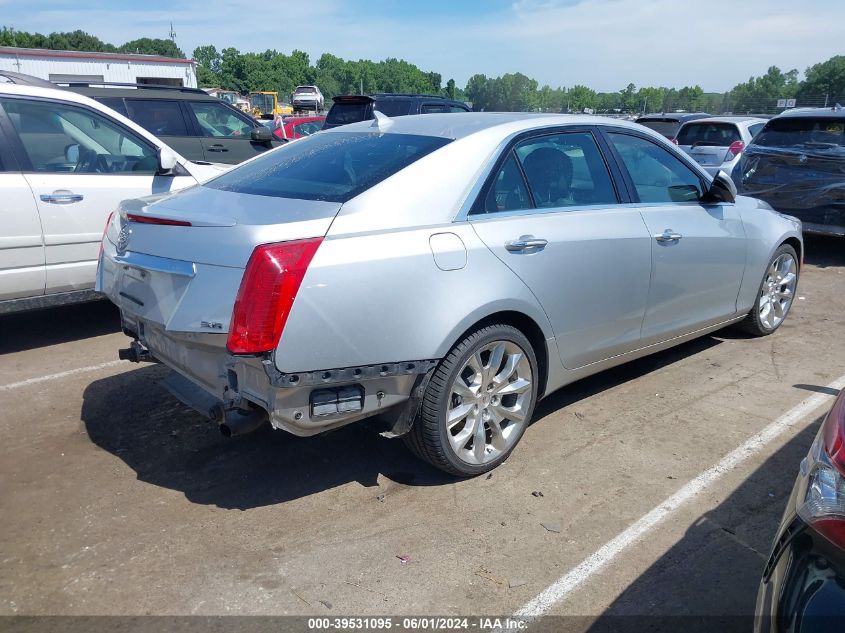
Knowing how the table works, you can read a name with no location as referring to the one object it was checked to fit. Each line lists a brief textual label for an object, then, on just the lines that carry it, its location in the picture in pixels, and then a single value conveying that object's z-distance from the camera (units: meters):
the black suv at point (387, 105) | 12.06
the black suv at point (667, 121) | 16.36
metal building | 35.62
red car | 18.17
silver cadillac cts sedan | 2.87
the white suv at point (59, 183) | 5.00
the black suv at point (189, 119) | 9.02
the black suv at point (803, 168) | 8.14
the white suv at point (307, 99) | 45.81
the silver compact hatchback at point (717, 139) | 12.06
